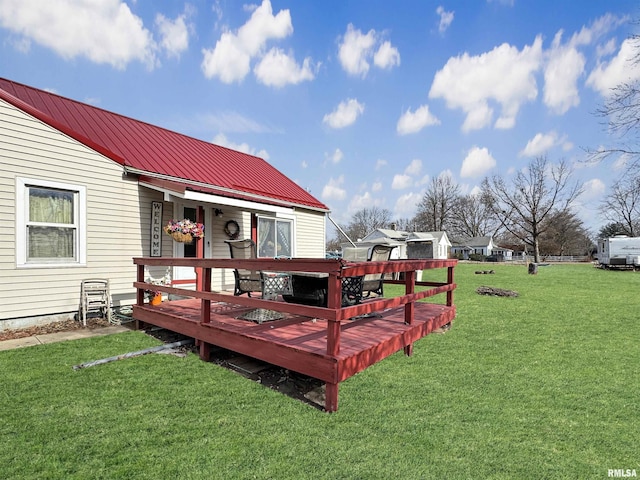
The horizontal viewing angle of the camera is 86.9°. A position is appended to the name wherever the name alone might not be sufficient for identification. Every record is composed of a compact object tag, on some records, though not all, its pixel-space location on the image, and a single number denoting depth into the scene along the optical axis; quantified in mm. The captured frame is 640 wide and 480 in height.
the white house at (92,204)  5332
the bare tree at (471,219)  49156
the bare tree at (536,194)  33188
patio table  4477
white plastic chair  5809
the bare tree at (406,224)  55156
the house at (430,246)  21281
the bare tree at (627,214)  33781
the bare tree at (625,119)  9208
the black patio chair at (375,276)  5148
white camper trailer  22797
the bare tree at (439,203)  46281
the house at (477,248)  50156
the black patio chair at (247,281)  4879
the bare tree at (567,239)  43656
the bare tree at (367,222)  61312
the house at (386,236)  38544
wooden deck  2885
